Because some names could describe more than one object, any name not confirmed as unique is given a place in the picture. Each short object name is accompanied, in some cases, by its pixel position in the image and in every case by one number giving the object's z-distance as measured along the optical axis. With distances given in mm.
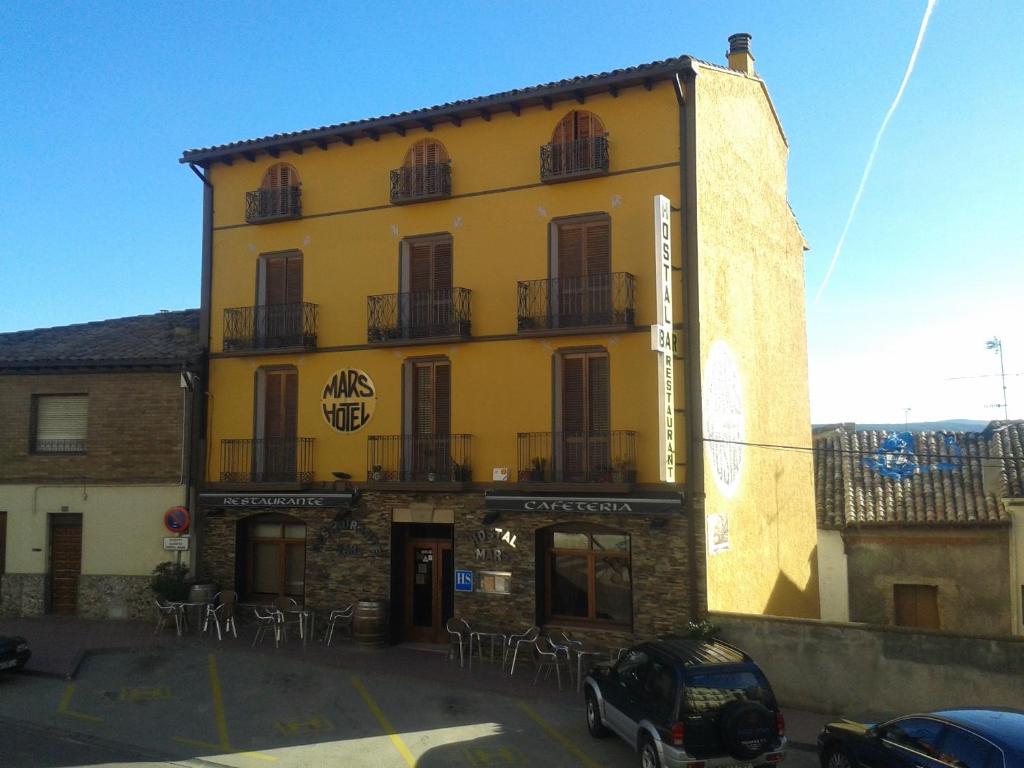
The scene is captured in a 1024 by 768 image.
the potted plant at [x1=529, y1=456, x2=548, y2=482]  17094
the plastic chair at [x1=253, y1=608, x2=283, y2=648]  18203
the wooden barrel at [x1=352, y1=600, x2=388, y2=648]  17984
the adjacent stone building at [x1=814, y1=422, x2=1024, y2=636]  19984
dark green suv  10188
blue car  8375
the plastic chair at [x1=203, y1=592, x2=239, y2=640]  18906
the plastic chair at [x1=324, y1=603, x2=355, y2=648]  18531
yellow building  16578
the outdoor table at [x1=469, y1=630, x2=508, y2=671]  17109
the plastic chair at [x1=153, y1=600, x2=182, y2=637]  18969
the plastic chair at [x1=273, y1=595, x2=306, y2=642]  18469
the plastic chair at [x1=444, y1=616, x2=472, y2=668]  17281
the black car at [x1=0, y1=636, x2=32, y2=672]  15336
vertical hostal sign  15188
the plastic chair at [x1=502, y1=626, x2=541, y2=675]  16550
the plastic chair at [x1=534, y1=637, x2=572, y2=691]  15755
